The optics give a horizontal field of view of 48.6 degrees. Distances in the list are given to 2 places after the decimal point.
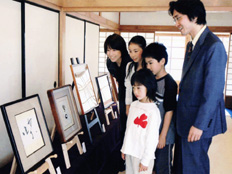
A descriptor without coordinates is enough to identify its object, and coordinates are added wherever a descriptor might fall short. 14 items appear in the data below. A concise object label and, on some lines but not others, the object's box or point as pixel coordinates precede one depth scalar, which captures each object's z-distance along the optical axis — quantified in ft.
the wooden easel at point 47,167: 5.80
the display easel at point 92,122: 8.96
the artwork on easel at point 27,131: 5.44
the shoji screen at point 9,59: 7.26
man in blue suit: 5.39
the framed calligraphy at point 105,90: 11.76
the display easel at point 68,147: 7.04
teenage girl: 7.54
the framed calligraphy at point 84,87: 9.27
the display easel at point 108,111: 11.71
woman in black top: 8.23
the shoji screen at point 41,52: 8.59
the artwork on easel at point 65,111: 7.20
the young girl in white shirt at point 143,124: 6.38
